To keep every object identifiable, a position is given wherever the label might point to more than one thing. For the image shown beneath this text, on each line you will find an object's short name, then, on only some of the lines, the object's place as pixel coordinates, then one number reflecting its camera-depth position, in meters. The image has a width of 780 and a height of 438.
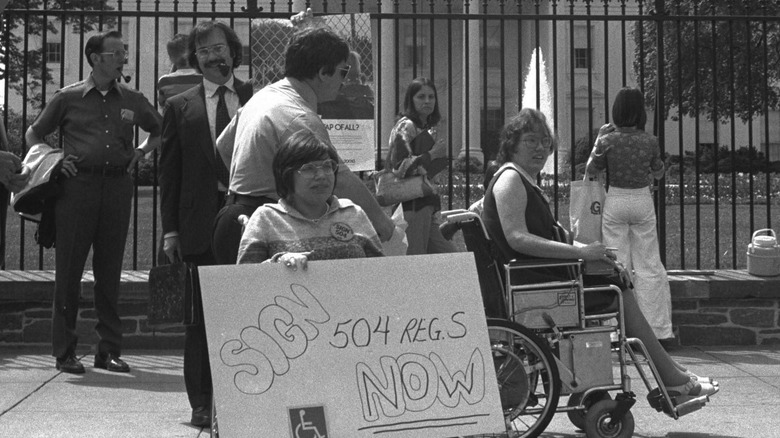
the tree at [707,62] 24.39
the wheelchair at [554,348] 5.01
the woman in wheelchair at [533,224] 5.18
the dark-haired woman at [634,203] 7.88
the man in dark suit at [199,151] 5.68
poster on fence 7.86
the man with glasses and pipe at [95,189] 7.09
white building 29.25
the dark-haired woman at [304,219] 4.01
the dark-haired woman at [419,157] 7.91
